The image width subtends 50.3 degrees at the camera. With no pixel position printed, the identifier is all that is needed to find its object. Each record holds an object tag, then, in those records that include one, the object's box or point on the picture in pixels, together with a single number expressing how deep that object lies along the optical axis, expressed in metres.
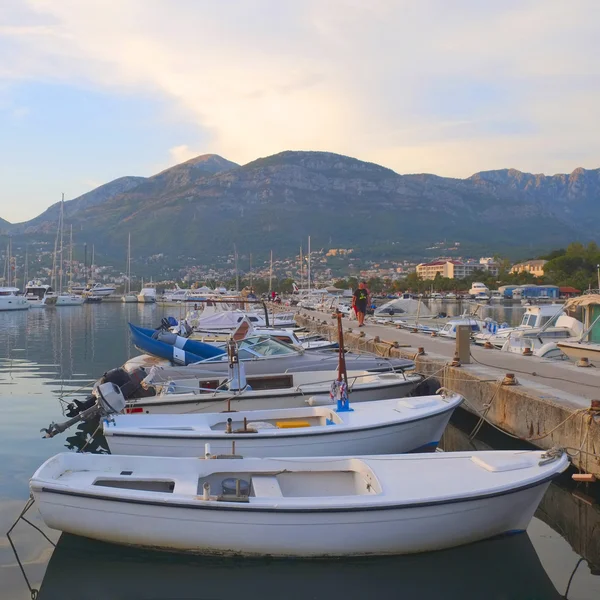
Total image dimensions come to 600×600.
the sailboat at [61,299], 86.06
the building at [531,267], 132.38
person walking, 25.86
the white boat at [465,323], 28.55
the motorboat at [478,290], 117.56
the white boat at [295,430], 9.23
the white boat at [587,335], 19.29
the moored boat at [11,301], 73.97
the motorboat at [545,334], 22.69
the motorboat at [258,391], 11.64
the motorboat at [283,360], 14.81
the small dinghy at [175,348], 18.08
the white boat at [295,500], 6.78
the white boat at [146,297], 98.44
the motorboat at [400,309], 51.50
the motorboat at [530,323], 25.42
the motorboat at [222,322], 30.16
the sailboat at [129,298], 102.79
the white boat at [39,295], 85.81
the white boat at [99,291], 106.13
